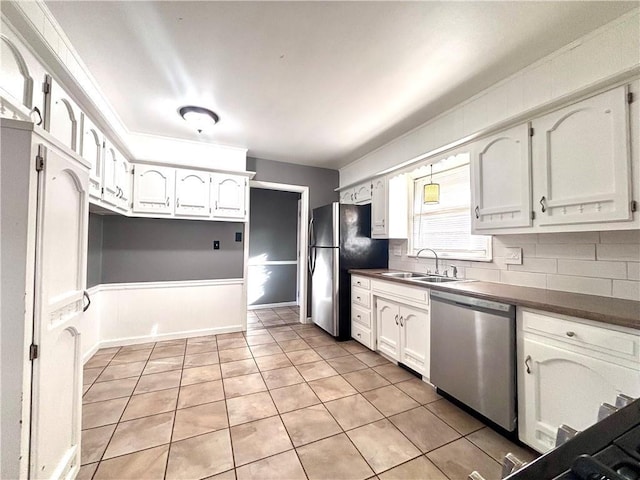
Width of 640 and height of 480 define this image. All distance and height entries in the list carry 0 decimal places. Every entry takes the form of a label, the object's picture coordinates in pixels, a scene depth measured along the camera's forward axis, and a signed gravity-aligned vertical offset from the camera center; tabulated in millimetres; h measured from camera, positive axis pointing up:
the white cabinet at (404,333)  2340 -829
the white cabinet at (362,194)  3648 +740
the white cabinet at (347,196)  4086 +793
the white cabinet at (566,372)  1232 -627
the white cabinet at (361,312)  3057 -777
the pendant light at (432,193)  2598 +521
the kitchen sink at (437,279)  2590 -322
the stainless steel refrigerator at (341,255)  3393 -109
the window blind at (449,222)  2574 +271
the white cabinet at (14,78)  1170 +774
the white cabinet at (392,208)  3211 +472
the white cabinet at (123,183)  2656 +653
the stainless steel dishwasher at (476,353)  1636 -726
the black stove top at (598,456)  436 -371
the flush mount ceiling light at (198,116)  2535 +1264
